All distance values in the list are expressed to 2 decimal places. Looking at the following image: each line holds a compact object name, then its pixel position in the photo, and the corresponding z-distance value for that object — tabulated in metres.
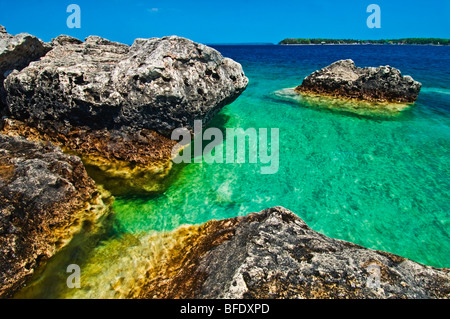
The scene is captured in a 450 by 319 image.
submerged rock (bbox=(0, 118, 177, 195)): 8.84
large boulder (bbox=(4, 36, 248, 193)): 9.02
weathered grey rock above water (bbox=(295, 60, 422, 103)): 17.61
